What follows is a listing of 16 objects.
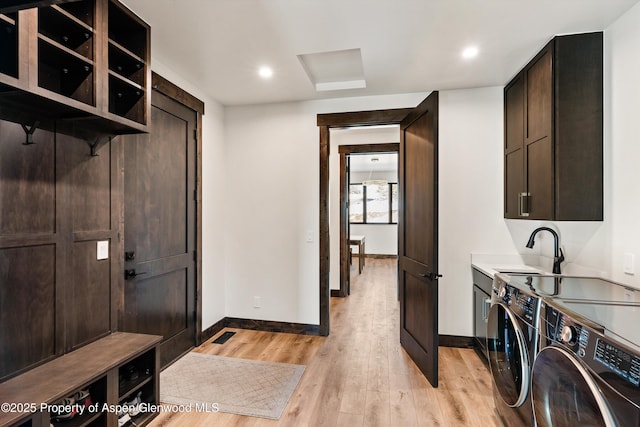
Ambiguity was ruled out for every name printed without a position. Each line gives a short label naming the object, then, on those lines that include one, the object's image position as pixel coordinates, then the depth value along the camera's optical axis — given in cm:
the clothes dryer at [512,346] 150
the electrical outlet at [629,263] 186
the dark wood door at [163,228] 240
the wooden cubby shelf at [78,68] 130
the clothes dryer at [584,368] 92
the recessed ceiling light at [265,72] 270
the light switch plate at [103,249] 199
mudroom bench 134
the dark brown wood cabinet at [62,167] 149
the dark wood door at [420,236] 242
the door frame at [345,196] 491
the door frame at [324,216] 340
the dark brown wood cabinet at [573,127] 214
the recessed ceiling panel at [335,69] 264
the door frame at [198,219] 313
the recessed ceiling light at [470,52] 234
